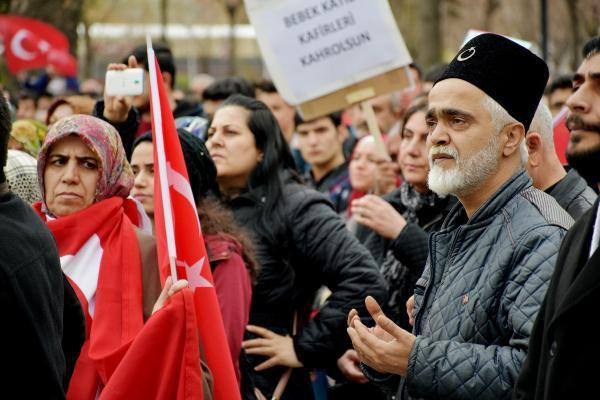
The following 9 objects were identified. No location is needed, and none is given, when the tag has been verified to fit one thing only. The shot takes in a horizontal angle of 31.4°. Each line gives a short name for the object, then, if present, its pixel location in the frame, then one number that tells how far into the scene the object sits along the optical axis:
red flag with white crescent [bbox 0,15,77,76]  14.09
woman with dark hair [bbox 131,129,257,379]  4.73
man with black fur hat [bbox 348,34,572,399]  3.30
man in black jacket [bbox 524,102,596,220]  4.40
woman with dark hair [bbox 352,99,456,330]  5.20
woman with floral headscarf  3.97
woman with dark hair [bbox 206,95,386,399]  5.34
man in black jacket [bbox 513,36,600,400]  2.54
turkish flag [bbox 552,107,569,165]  6.16
